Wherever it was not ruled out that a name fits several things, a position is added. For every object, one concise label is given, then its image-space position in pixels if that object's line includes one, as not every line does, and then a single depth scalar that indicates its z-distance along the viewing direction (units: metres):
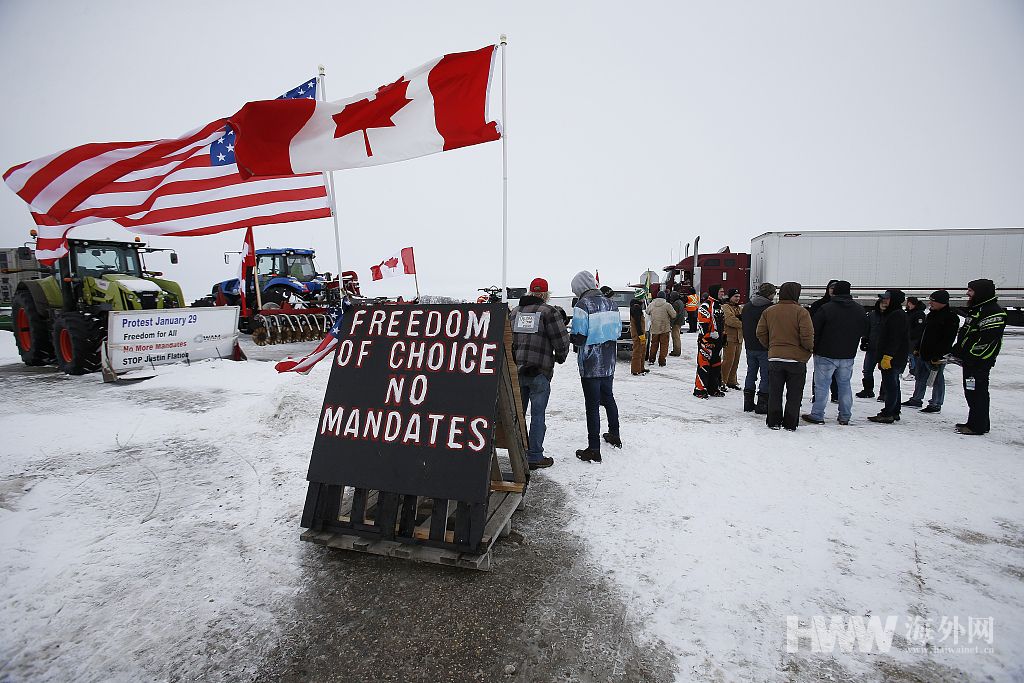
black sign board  3.00
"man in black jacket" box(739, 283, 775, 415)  6.83
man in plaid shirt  4.50
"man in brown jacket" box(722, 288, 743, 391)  8.36
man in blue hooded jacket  4.84
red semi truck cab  21.06
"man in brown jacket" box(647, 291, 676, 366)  11.27
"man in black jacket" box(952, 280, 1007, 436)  5.43
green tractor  9.48
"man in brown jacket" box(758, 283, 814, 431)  5.84
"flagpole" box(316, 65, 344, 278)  5.05
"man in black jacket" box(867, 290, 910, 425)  6.21
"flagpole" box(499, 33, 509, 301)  4.36
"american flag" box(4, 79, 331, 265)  4.75
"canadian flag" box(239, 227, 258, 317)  12.81
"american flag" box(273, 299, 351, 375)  5.10
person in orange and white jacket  7.79
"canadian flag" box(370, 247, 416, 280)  18.25
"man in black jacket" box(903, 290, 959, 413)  6.20
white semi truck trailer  18.83
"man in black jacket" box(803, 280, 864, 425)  5.97
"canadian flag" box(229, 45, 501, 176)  4.64
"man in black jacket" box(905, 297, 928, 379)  7.57
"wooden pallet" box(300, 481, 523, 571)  2.88
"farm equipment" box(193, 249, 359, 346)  14.77
